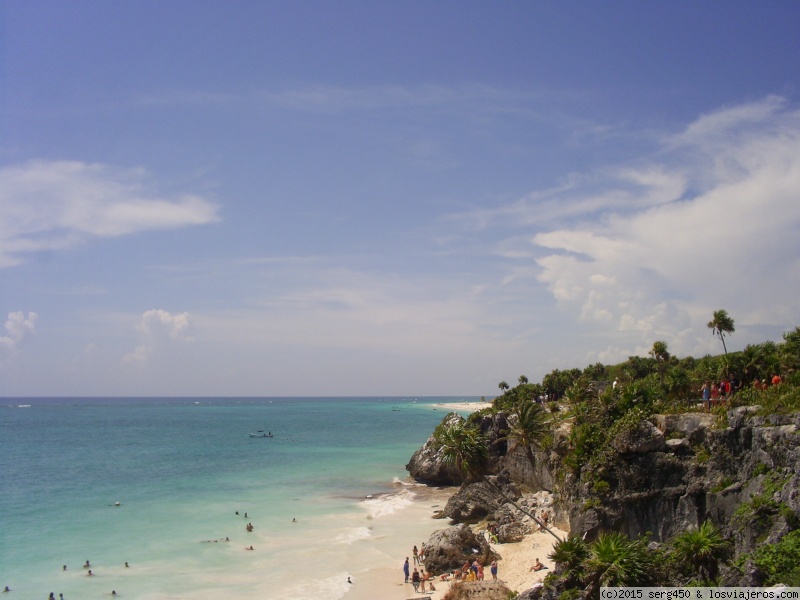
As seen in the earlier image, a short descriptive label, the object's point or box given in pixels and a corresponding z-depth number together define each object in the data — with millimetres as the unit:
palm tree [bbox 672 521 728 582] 21297
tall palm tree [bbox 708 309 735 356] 54125
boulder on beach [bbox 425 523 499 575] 34531
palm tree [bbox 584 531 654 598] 20734
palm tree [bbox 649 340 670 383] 63250
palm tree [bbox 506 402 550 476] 44156
